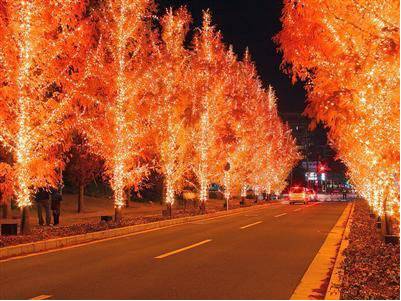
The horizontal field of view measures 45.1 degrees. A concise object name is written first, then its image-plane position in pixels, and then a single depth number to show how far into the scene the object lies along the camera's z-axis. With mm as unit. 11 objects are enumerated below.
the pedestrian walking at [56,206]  17500
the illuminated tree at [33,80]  13375
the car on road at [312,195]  54000
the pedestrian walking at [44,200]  17016
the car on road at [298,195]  41531
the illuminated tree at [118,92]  18078
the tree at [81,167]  25547
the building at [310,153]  82194
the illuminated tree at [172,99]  21844
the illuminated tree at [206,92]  27281
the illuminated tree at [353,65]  6742
